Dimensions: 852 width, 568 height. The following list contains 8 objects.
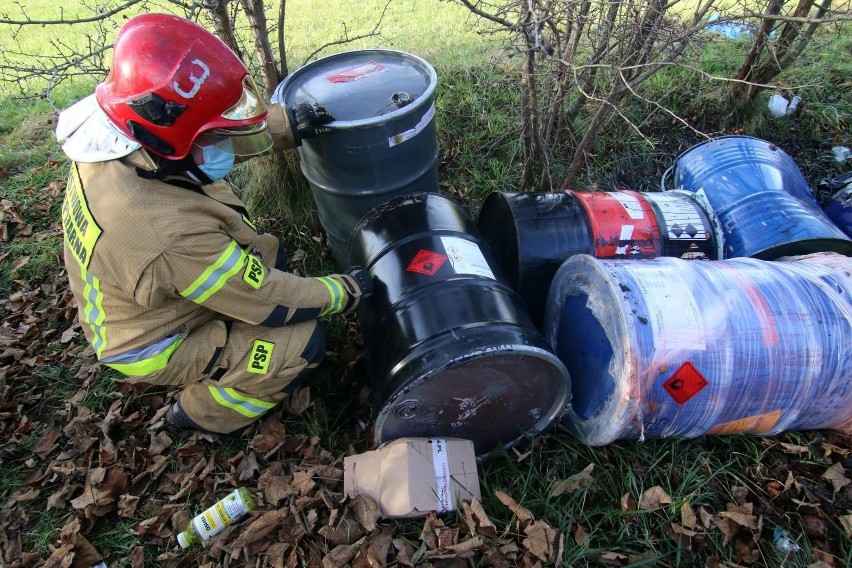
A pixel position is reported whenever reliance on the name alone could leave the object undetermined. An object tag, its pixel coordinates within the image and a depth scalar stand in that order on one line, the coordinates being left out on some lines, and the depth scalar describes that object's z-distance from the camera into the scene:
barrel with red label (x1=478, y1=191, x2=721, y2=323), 2.59
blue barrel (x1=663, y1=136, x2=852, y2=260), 2.48
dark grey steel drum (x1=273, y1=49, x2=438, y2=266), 2.63
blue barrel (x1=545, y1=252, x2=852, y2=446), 1.96
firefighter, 1.83
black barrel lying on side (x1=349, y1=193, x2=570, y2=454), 1.99
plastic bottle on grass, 2.19
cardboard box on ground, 2.06
